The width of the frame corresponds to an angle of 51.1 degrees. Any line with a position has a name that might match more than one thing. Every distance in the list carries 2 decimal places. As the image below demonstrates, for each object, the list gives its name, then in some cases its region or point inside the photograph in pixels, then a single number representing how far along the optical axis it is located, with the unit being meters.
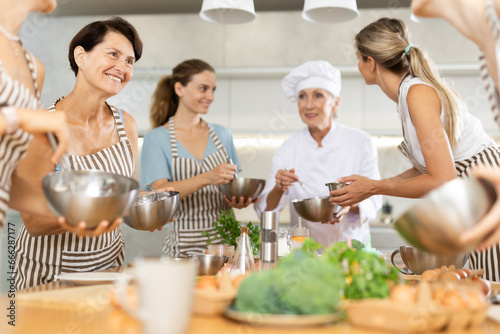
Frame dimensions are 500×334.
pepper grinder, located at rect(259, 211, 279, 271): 1.13
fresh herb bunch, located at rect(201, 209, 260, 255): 1.75
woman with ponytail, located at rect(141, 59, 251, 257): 2.37
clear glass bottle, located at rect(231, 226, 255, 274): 1.24
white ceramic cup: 0.70
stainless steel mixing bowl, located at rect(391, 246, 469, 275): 1.36
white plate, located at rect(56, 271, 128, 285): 1.14
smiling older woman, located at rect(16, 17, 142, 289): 1.57
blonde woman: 1.42
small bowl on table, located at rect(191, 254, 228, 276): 1.32
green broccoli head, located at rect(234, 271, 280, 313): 0.77
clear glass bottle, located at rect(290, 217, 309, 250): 1.71
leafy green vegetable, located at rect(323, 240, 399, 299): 0.85
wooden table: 0.77
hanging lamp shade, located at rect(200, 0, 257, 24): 2.02
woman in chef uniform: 2.40
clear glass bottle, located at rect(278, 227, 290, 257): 1.58
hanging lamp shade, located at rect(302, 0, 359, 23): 2.00
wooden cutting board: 0.95
